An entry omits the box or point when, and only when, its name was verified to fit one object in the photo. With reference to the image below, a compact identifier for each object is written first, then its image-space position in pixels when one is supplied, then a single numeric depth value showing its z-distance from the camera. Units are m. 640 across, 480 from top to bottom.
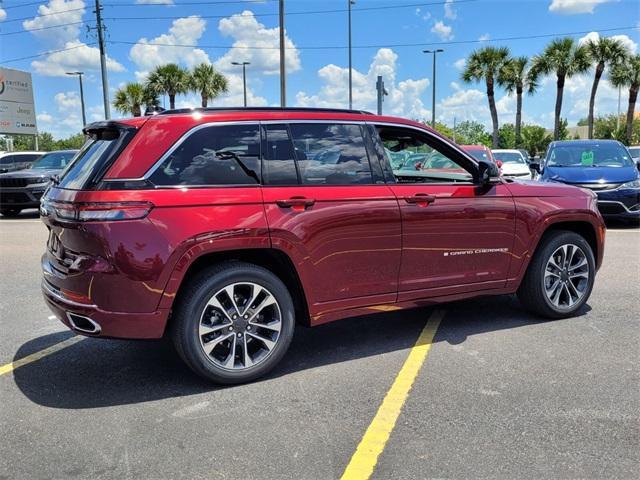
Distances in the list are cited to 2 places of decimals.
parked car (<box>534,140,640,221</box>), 10.77
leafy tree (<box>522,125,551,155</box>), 66.06
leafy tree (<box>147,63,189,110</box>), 38.62
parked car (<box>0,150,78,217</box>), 14.12
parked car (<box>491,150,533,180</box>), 16.88
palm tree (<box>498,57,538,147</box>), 42.47
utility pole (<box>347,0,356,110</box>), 27.73
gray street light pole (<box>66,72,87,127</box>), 43.64
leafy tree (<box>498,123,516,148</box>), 76.38
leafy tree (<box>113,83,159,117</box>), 39.00
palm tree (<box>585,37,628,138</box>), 40.03
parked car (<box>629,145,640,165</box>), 24.01
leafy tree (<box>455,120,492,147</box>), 91.12
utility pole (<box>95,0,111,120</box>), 22.91
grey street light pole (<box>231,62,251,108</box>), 44.00
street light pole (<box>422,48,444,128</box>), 42.09
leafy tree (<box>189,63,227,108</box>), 40.28
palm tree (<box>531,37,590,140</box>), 40.09
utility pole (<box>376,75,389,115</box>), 19.22
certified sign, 49.78
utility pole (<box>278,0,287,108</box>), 18.91
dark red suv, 3.49
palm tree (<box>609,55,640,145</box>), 40.47
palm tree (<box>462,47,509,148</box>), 42.53
